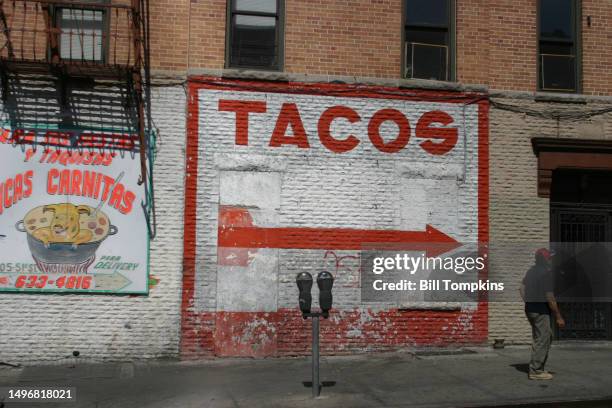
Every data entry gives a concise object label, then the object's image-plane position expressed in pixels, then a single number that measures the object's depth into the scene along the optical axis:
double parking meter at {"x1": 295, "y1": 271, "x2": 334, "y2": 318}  7.80
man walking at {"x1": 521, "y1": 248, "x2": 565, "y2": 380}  8.87
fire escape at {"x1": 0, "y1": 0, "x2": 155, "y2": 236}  10.54
